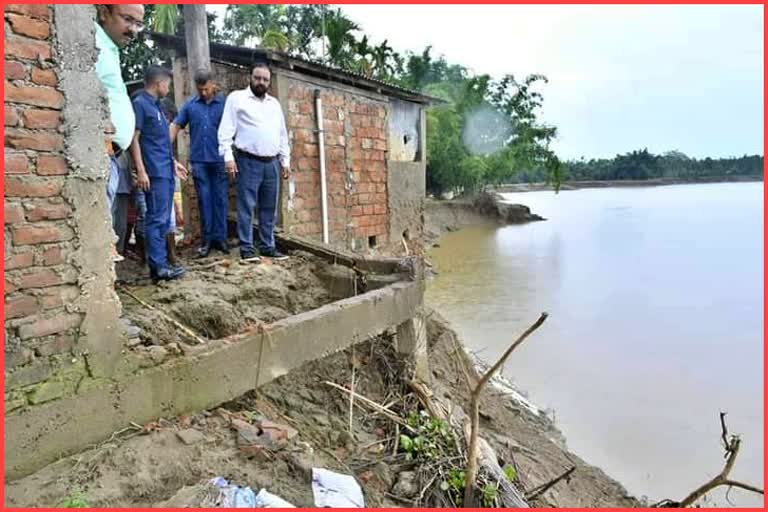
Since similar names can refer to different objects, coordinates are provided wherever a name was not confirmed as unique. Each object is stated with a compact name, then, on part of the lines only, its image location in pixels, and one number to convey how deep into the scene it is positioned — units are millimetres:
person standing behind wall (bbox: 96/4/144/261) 2967
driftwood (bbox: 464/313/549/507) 2998
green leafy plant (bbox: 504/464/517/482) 3619
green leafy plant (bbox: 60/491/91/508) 2102
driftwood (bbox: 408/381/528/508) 3162
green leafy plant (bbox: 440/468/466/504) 3104
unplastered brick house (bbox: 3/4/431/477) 2258
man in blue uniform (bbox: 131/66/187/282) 3941
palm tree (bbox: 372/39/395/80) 18625
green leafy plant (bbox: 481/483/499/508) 3057
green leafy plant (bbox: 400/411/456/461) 3410
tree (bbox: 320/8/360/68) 17625
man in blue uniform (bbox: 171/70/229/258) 4840
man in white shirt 4672
